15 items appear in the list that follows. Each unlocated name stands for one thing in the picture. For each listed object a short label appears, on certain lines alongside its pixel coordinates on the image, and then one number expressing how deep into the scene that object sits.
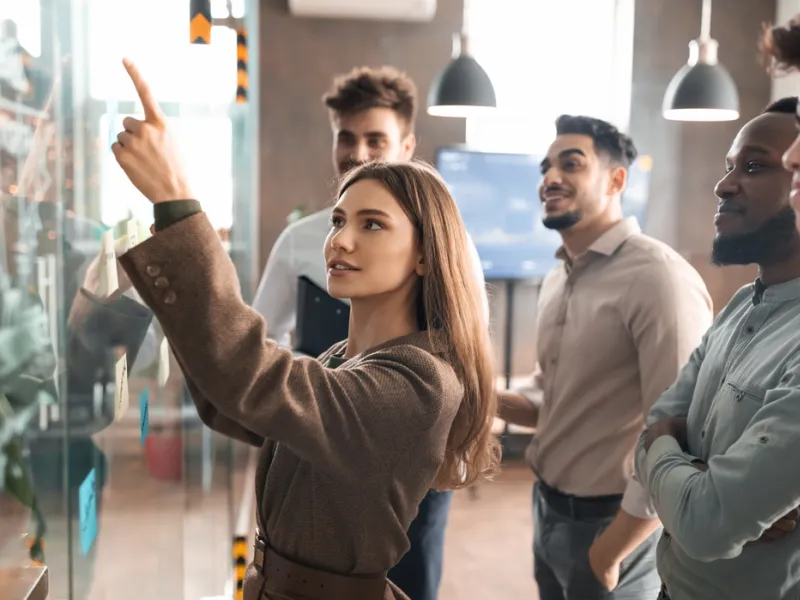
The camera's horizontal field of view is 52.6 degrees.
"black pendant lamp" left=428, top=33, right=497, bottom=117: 3.96
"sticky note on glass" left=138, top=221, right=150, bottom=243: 1.34
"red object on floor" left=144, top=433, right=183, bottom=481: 1.57
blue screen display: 5.21
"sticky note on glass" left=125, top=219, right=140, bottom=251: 1.24
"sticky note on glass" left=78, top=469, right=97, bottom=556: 1.04
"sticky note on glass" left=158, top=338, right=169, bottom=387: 1.52
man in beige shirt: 1.70
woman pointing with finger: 0.81
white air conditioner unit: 4.96
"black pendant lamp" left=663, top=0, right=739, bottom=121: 4.25
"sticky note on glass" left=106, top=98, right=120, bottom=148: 1.18
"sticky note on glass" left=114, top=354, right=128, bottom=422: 1.17
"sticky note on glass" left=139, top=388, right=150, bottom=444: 1.33
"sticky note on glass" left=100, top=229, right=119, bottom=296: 1.11
